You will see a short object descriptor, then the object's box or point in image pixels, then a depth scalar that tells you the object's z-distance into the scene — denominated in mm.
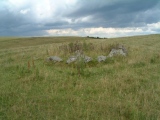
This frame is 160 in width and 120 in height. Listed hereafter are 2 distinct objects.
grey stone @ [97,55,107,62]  11498
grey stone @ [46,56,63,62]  11873
